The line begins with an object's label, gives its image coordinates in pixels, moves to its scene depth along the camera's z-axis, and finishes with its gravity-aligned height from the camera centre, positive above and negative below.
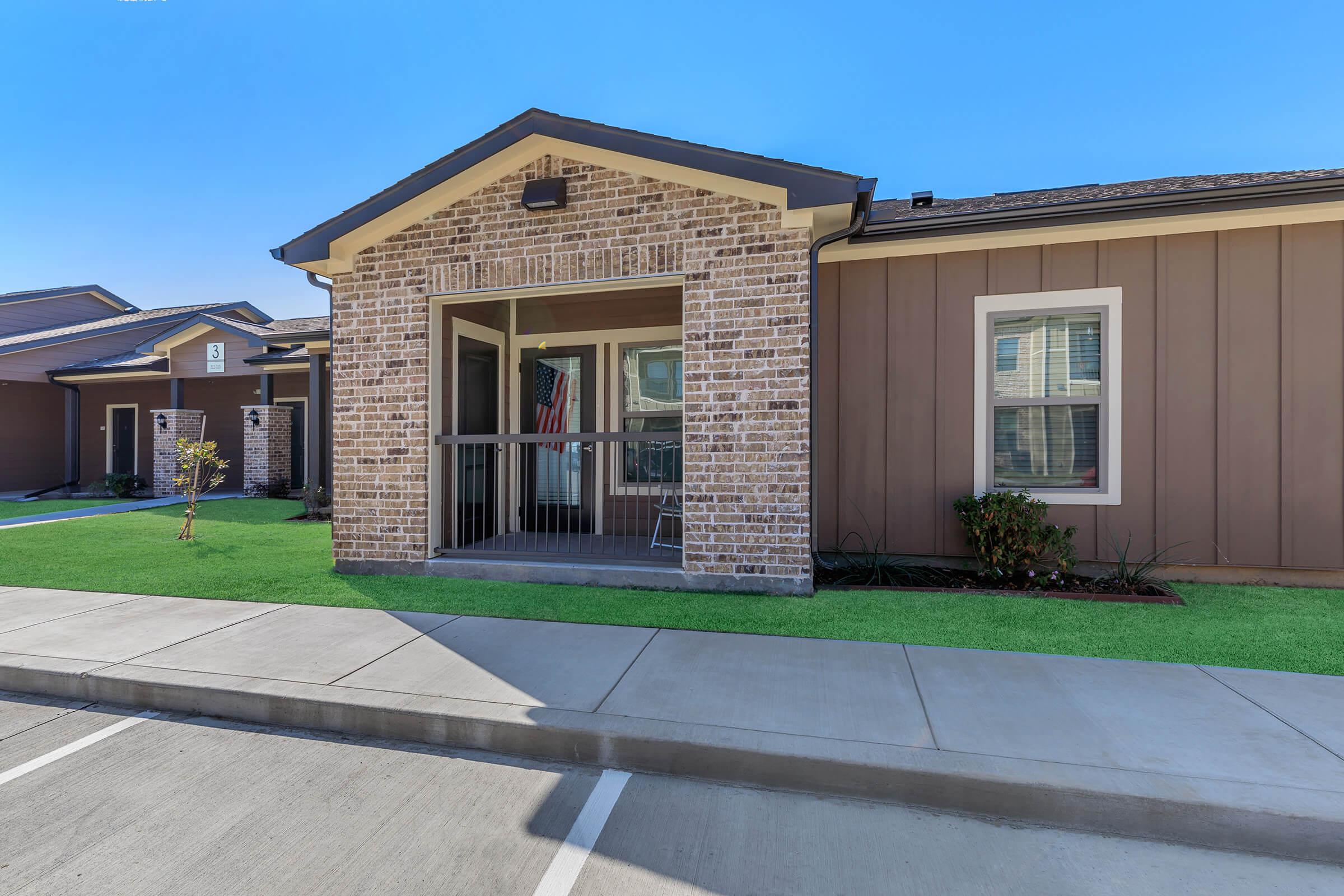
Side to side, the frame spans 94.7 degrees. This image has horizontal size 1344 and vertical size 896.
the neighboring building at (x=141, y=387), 13.09 +1.41
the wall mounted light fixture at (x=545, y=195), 5.37 +2.18
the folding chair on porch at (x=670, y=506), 6.37 -0.69
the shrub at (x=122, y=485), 13.70 -0.90
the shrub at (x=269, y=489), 12.91 -0.94
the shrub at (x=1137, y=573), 5.18 -1.11
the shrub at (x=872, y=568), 5.55 -1.15
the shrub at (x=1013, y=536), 5.28 -0.79
